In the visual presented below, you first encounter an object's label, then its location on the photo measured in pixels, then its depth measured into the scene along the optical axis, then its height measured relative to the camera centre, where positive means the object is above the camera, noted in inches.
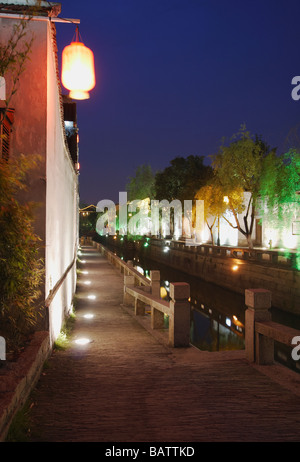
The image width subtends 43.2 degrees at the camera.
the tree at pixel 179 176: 1560.0 +234.5
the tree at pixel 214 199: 1012.5 +88.8
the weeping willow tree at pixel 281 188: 764.0 +89.8
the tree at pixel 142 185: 2004.2 +250.4
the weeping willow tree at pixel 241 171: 936.0 +150.9
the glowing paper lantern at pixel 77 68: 274.2 +119.1
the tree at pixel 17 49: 224.8 +109.8
